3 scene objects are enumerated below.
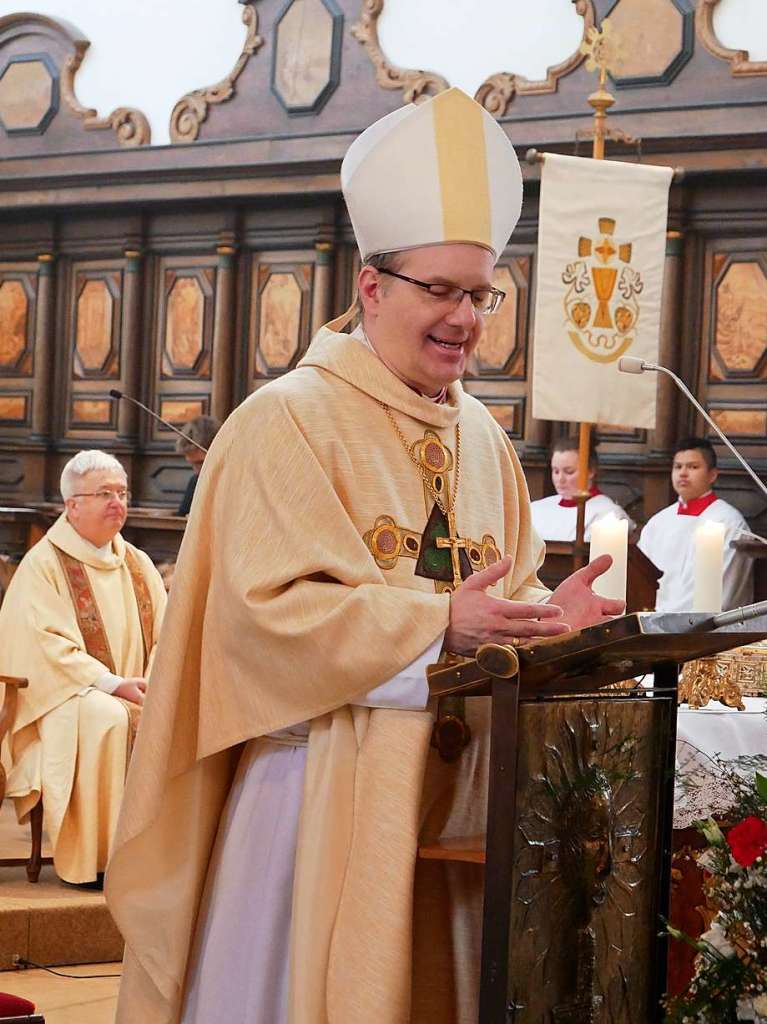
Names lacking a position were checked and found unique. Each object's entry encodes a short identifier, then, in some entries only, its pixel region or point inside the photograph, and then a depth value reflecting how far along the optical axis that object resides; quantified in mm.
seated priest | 5855
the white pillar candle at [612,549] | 3988
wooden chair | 5727
